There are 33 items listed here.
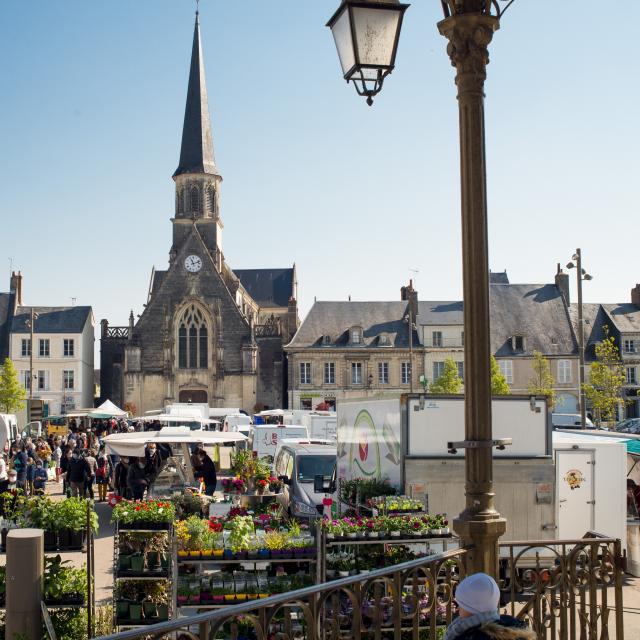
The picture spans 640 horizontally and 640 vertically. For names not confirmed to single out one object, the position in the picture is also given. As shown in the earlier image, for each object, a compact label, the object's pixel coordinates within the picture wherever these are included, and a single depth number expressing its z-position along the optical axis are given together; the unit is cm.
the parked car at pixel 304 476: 1559
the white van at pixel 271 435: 2745
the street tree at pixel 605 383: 3944
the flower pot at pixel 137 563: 965
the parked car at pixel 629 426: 4097
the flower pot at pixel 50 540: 927
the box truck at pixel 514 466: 1214
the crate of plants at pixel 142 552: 966
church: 5753
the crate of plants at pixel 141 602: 954
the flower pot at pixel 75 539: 927
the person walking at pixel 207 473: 2050
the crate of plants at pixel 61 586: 843
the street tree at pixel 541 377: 5156
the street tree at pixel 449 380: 5281
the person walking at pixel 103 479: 2305
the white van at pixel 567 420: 4141
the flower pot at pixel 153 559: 979
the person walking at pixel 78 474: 2012
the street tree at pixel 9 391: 5221
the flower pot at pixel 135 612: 954
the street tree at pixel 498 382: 5044
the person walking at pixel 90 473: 2069
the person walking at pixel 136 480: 1989
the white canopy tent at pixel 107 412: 3453
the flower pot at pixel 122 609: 955
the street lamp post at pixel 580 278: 2784
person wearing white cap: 365
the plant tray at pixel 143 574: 956
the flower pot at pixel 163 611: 962
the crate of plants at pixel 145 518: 980
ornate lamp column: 521
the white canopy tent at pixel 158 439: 1967
